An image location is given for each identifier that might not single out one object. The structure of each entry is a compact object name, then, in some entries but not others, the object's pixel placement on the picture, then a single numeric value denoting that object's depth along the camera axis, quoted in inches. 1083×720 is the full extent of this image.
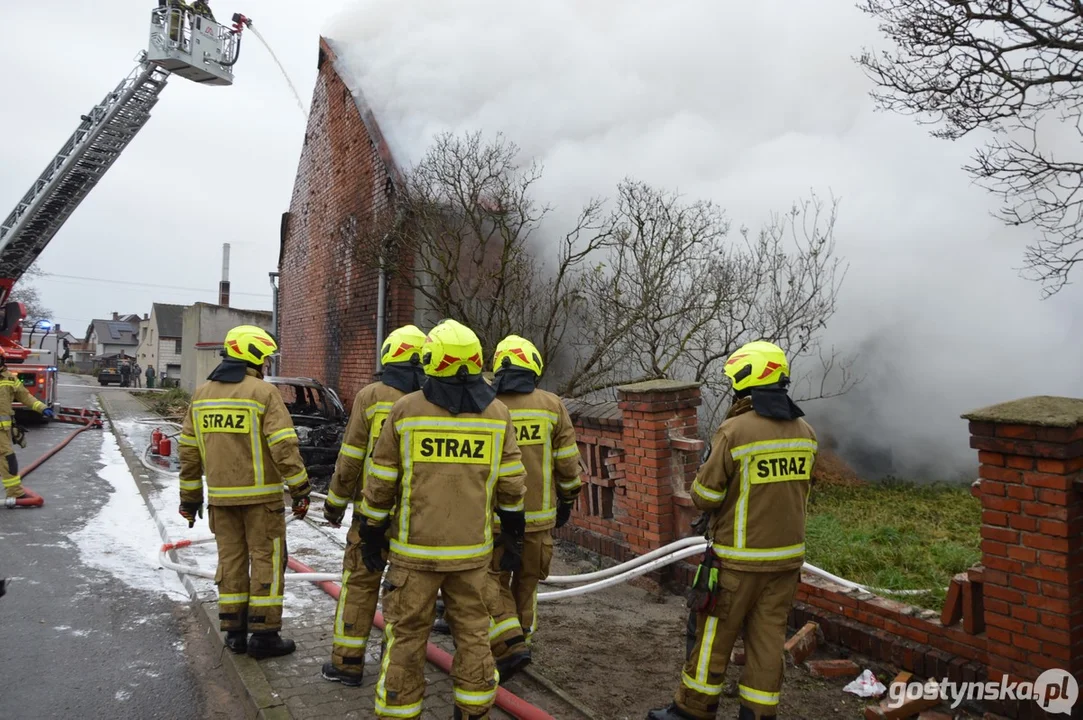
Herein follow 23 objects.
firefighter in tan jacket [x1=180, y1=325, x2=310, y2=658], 143.6
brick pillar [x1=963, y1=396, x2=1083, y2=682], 104.6
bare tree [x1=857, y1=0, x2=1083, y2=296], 181.0
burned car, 333.4
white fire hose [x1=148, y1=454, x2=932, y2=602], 148.9
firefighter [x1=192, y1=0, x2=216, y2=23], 486.9
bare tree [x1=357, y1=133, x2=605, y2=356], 301.9
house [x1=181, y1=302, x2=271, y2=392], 1105.4
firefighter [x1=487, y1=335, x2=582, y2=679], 144.3
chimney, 1403.8
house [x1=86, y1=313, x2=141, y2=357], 2672.2
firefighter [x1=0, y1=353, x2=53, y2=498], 283.1
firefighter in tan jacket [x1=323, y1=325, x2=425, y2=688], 133.5
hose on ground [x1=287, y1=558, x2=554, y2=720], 115.6
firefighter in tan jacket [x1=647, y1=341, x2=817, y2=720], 113.0
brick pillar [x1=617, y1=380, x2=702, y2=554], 187.2
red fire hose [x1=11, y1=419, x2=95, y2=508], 291.0
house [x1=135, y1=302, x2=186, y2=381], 1884.8
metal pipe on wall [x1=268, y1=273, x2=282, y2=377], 590.5
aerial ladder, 488.4
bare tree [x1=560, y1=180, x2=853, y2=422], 276.7
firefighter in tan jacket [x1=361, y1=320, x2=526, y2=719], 108.3
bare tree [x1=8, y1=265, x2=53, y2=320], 1894.3
